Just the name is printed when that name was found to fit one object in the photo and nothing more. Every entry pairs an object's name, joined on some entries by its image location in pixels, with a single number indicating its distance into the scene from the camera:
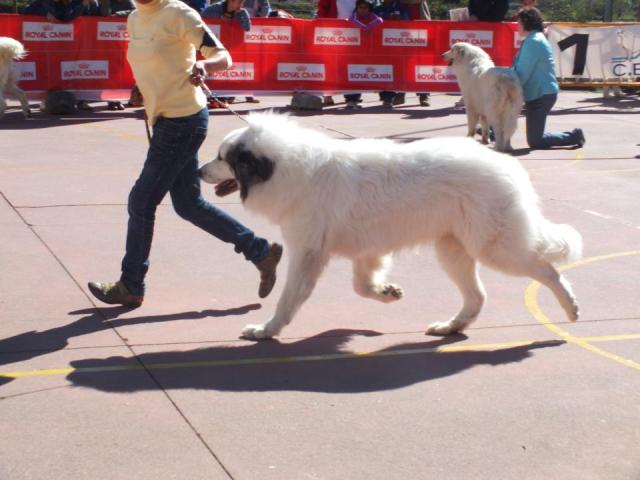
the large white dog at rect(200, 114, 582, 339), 5.85
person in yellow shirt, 6.22
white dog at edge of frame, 15.35
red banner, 16.81
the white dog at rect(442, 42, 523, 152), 13.25
